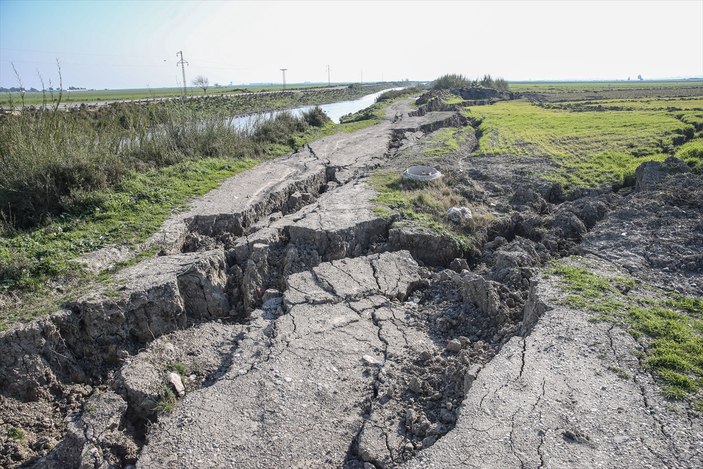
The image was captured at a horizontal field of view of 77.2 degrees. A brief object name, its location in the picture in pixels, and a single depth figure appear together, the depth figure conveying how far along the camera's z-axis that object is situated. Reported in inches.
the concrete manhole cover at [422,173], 424.8
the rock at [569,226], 316.8
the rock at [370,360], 187.0
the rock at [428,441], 146.4
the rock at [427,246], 299.9
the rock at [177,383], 176.4
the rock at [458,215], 331.9
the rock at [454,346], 197.8
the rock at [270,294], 240.3
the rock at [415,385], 170.4
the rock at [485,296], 217.3
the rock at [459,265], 281.3
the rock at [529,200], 382.0
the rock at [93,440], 148.9
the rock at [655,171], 396.5
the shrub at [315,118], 883.4
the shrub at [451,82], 2549.2
